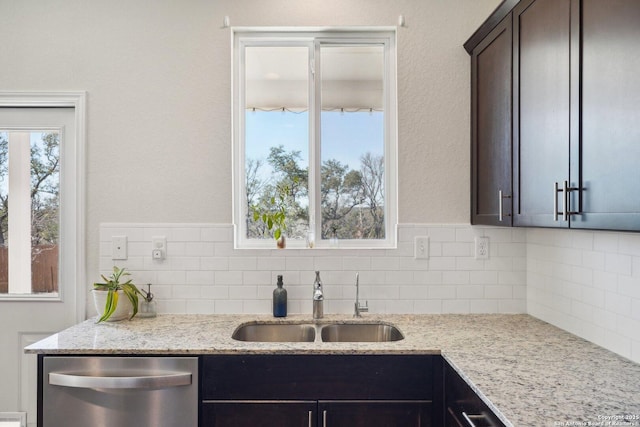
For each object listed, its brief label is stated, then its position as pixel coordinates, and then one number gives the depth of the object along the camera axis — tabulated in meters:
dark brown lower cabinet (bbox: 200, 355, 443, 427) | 1.70
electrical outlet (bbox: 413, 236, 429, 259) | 2.34
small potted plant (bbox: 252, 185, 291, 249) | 2.43
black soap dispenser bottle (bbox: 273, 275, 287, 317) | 2.24
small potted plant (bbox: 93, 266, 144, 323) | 2.09
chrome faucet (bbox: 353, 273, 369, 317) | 2.23
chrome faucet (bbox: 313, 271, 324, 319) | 2.20
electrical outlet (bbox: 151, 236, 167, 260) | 2.34
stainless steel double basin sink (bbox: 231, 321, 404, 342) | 2.18
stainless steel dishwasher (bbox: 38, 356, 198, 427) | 1.70
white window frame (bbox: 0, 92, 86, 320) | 2.34
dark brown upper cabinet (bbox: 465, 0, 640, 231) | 1.15
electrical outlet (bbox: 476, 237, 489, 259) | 2.34
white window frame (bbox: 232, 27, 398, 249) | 2.43
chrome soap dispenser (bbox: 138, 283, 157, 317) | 2.23
